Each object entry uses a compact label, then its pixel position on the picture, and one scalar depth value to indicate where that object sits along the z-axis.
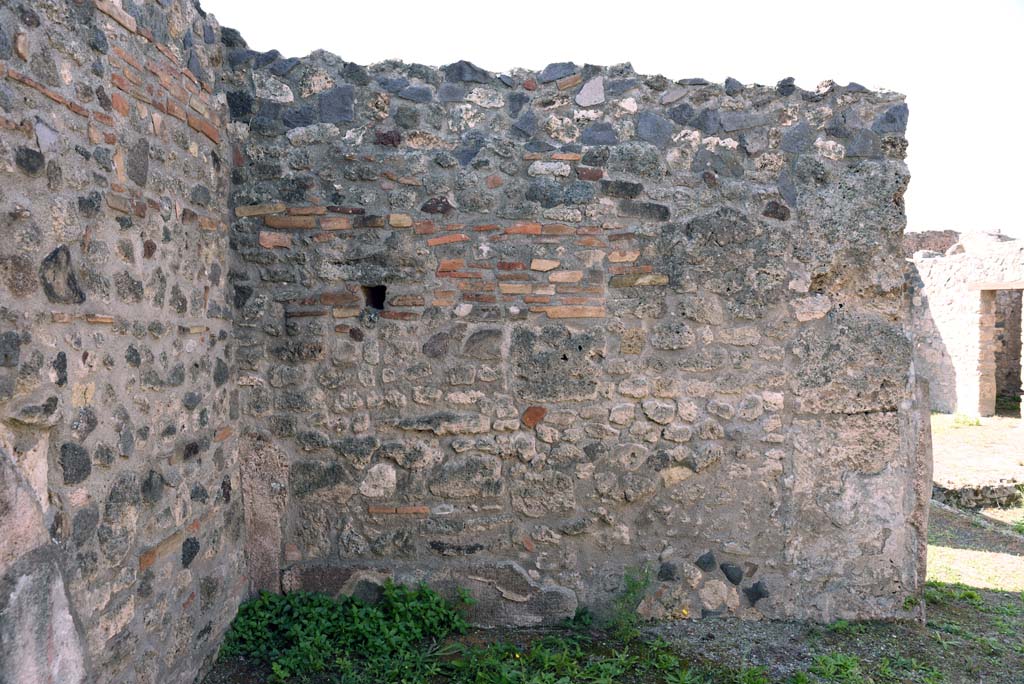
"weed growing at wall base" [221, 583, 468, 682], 2.94
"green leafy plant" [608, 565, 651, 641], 3.30
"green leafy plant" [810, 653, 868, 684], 2.99
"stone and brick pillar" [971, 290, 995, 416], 10.99
